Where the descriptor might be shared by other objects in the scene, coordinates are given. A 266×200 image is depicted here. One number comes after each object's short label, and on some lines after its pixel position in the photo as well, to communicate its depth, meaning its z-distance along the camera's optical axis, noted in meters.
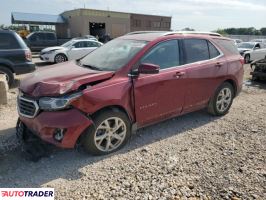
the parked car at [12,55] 6.11
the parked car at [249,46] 13.42
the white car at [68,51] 11.01
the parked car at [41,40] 16.04
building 27.05
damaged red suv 2.63
